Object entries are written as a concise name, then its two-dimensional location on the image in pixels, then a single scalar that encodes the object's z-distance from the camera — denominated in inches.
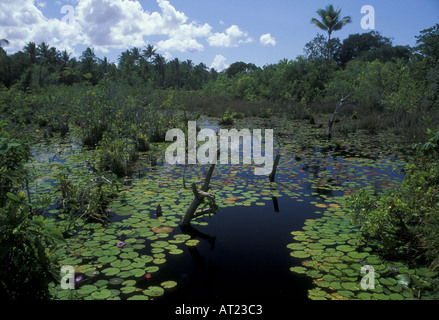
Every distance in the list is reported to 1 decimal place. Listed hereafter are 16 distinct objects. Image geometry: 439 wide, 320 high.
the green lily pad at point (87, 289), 101.4
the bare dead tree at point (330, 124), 410.7
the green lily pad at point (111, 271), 113.3
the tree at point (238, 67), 2209.6
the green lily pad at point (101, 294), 99.1
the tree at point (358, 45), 1991.5
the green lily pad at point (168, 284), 107.8
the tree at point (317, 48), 844.0
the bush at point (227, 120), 556.5
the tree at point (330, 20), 942.6
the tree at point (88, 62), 1518.5
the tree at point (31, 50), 1507.1
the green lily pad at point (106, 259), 121.2
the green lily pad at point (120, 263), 118.5
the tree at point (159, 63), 1809.5
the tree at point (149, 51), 1942.7
